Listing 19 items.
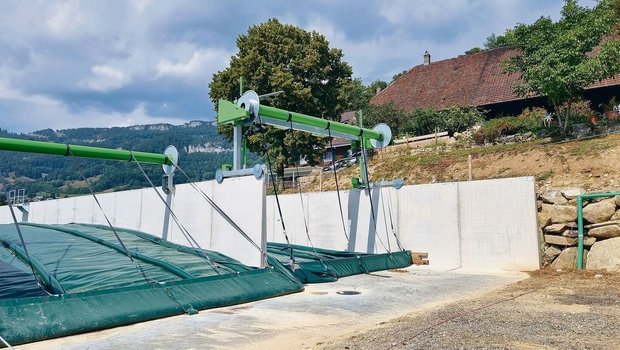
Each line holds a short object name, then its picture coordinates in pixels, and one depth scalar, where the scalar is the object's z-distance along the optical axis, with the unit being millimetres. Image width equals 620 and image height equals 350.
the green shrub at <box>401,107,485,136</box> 22469
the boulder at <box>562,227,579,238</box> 10125
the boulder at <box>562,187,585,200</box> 10555
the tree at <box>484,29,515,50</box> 39031
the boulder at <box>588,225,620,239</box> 9629
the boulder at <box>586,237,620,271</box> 9219
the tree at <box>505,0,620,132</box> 14648
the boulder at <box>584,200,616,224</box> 9844
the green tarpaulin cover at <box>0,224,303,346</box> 5379
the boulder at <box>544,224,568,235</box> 10289
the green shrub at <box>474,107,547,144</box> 18391
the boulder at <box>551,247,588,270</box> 9923
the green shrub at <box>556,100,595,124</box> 16720
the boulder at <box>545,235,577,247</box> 10142
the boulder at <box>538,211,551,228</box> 10602
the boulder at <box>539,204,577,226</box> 10281
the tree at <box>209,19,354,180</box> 22688
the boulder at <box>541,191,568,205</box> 10648
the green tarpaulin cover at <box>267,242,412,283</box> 9453
